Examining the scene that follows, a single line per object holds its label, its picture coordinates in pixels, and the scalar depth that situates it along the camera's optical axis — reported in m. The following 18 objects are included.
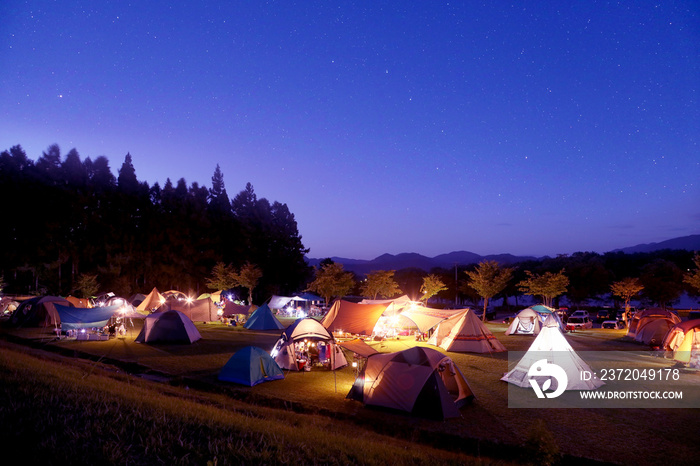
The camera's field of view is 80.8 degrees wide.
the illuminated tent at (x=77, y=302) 30.89
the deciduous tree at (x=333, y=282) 43.41
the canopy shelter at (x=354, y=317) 22.97
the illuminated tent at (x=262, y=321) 29.52
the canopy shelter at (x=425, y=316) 22.11
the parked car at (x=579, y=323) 33.40
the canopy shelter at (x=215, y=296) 38.91
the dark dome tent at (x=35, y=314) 26.14
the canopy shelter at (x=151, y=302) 38.31
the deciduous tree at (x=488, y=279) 36.34
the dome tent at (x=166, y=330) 21.75
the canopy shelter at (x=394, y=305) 24.11
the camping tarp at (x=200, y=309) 32.69
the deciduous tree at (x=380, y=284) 42.78
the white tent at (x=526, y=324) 27.98
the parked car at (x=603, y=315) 38.81
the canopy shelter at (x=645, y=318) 23.48
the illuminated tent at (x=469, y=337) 19.98
